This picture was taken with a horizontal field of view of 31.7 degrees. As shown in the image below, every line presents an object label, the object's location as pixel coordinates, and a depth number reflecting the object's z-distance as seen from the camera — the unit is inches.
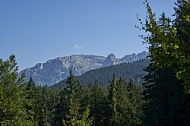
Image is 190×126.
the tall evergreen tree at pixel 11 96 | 1036.5
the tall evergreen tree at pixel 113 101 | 2564.0
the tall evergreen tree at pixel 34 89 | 2233.8
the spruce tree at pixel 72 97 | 2285.9
